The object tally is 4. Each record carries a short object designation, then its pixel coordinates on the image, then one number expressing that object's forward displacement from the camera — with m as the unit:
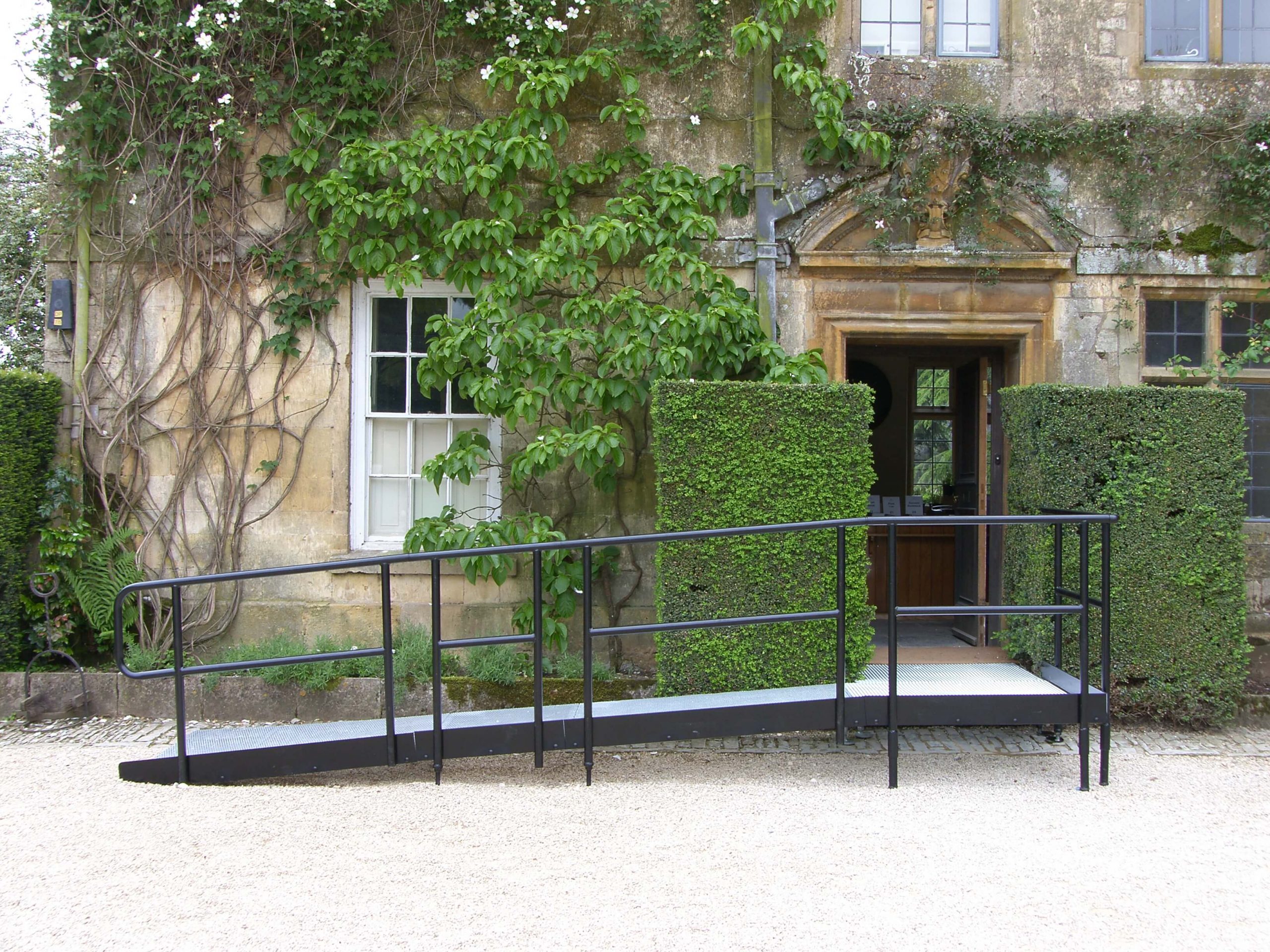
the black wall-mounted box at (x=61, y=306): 6.37
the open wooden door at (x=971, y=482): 6.68
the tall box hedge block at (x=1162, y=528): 5.25
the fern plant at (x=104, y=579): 6.06
